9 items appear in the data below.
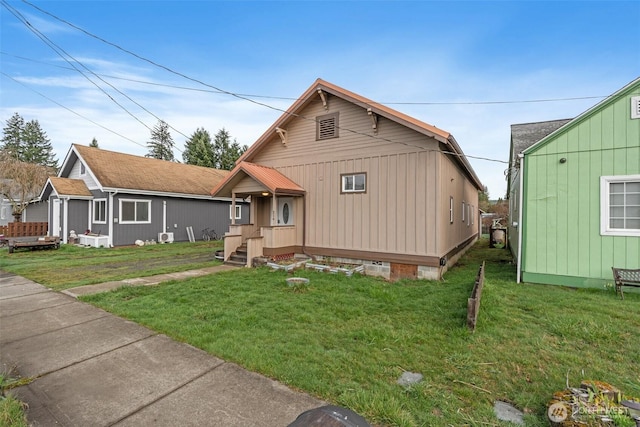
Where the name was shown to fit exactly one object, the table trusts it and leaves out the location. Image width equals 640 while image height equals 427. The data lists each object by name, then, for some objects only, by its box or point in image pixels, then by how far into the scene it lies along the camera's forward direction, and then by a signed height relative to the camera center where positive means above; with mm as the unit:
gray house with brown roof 14711 +557
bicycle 18734 -1601
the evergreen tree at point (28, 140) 46844 +11732
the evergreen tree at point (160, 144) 50031 +11955
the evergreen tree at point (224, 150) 45500 +10064
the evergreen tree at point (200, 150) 41531 +9016
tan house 7957 +808
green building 6367 +357
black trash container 1225 -932
